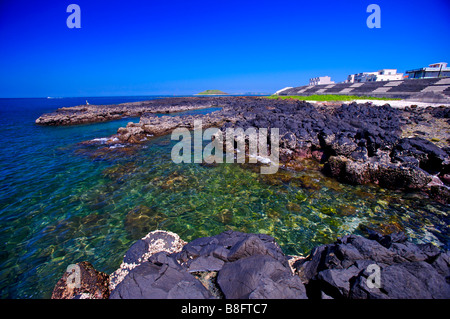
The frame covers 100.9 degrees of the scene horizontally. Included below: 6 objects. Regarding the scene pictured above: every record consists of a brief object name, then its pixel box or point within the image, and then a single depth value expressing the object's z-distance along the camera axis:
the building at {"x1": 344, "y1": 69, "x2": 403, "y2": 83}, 62.34
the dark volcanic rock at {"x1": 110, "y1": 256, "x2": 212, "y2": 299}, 2.77
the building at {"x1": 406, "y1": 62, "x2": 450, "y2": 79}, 44.62
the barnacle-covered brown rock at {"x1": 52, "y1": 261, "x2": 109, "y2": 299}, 3.10
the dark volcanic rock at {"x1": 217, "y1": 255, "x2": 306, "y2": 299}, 2.67
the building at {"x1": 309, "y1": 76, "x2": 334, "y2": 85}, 76.44
